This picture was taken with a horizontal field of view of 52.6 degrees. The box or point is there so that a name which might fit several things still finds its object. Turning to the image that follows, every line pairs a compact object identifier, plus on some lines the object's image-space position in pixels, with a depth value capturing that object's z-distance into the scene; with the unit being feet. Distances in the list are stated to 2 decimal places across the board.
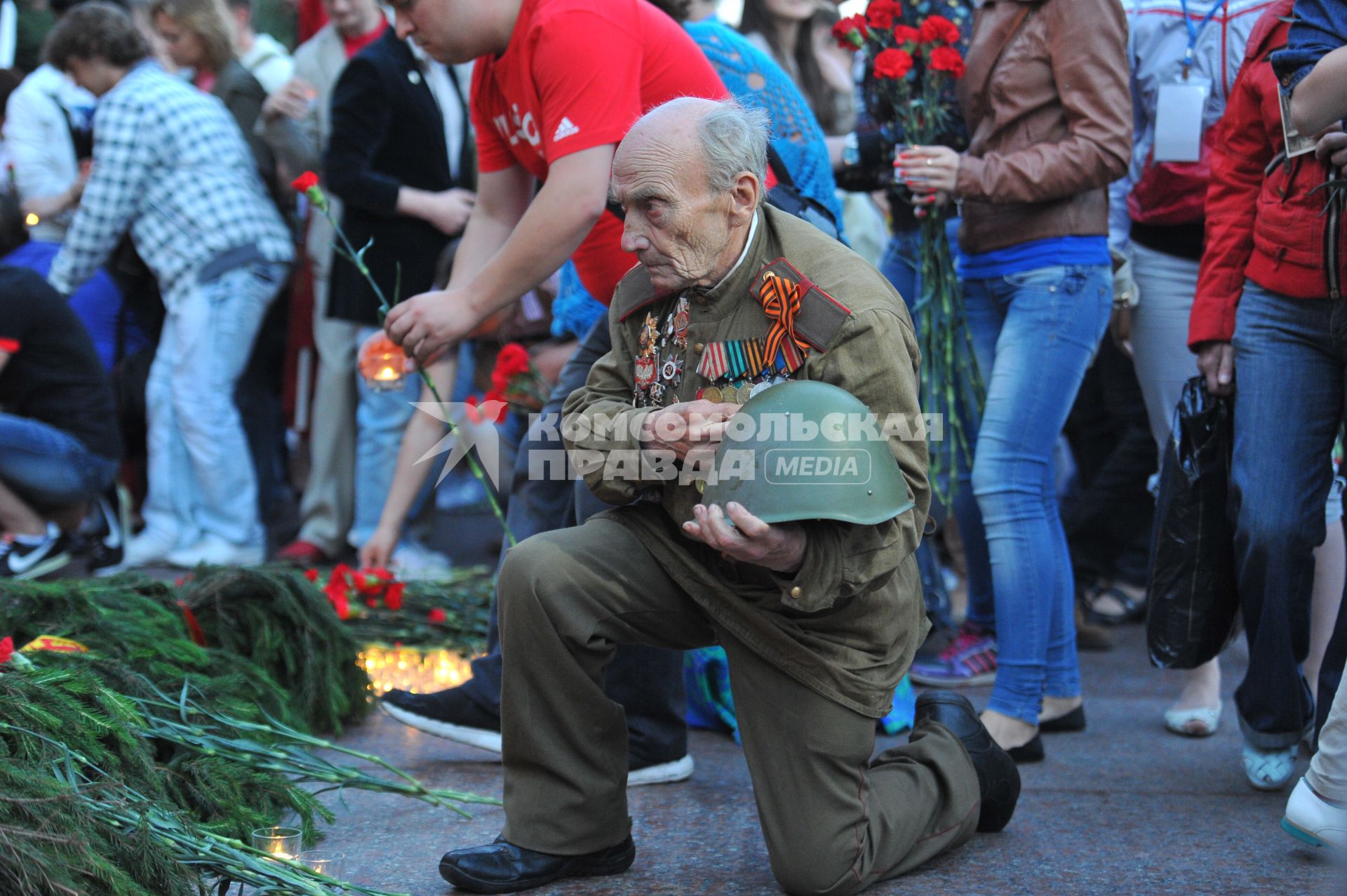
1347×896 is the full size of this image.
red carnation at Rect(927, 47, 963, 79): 12.28
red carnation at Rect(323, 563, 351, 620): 14.58
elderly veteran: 8.13
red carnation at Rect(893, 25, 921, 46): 12.67
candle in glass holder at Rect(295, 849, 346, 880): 8.61
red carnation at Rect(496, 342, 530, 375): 15.26
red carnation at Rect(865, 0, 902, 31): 12.78
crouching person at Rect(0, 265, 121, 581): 16.78
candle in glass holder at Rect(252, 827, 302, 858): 8.13
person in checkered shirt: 18.94
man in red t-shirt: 9.98
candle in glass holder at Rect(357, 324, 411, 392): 11.04
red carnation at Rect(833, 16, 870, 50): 12.98
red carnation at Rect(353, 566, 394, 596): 15.35
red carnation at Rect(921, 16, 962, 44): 12.51
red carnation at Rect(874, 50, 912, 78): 12.53
